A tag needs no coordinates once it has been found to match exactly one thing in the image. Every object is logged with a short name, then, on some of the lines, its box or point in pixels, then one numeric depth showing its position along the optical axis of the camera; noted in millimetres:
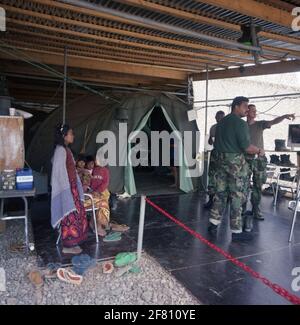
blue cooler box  3176
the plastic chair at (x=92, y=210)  3782
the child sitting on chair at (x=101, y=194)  4086
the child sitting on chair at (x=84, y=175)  4269
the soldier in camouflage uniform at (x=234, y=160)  3748
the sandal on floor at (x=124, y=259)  3163
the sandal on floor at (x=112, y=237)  3918
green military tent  6258
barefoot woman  3357
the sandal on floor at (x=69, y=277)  2805
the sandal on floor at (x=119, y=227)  4348
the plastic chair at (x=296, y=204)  3826
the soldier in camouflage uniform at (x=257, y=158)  4734
